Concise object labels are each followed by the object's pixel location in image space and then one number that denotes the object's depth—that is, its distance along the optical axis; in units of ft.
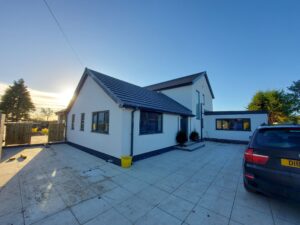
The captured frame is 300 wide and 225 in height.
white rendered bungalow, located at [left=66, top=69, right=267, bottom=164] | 19.44
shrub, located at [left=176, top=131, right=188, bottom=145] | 30.27
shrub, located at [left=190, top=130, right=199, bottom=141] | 35.99
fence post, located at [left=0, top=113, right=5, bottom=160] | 19.68
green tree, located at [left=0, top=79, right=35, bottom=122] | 78.89
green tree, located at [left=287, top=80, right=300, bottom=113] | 62.49
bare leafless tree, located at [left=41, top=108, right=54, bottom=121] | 113.08
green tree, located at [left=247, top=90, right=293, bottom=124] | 64.23
